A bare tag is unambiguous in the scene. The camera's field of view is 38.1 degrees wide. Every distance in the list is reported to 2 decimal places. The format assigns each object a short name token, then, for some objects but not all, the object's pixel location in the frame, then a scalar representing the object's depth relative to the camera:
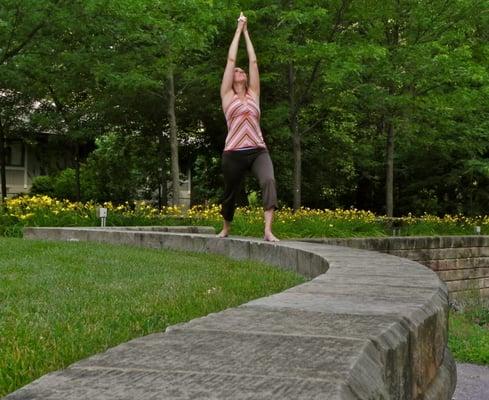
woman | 7.41
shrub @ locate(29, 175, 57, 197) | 27.59
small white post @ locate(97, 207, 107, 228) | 11.34
